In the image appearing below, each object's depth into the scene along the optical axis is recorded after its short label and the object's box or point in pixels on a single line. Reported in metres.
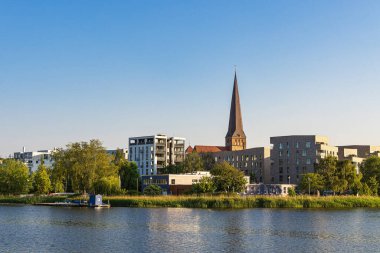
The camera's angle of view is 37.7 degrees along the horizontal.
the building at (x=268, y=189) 160.00
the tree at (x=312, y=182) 137.75
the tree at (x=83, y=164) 129.50
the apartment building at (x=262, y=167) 196.75
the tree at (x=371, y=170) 149.94
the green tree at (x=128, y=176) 158.50
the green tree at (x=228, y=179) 135.12
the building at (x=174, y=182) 153.64
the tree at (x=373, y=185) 141.88
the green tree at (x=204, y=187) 131.25
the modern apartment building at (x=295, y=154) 180.20
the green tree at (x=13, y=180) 140.38
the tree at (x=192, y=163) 187.50
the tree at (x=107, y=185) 127.69
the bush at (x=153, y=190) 134.95
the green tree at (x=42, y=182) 142.38
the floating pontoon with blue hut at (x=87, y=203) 111.19
